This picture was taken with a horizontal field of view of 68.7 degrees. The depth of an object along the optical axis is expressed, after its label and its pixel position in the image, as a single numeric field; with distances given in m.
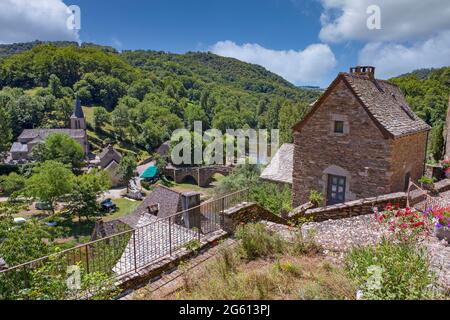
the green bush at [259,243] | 7.07
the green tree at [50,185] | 39.53
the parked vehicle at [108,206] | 42.69
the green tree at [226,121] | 106.00
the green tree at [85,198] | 39.09
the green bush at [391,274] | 4.45
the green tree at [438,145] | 31.27
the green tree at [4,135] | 64.50
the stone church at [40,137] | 66.44
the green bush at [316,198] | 14.55
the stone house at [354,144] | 13.55
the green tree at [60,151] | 57.50
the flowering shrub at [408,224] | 7.50
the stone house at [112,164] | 56.03
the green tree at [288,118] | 57.62
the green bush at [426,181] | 15.31
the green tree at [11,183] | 46.16
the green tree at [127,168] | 53.47
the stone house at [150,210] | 20.56
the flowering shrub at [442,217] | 7.61
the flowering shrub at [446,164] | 17.80
